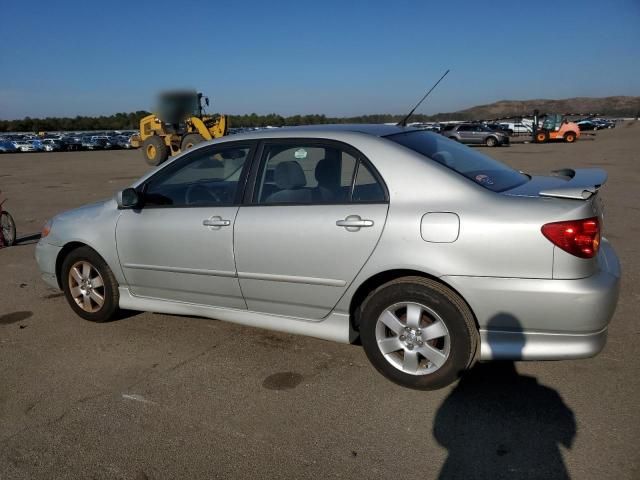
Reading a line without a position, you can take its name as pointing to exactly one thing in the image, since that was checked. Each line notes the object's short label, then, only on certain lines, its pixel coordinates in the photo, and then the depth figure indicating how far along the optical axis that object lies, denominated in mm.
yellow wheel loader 24562
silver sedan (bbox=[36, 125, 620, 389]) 2938
